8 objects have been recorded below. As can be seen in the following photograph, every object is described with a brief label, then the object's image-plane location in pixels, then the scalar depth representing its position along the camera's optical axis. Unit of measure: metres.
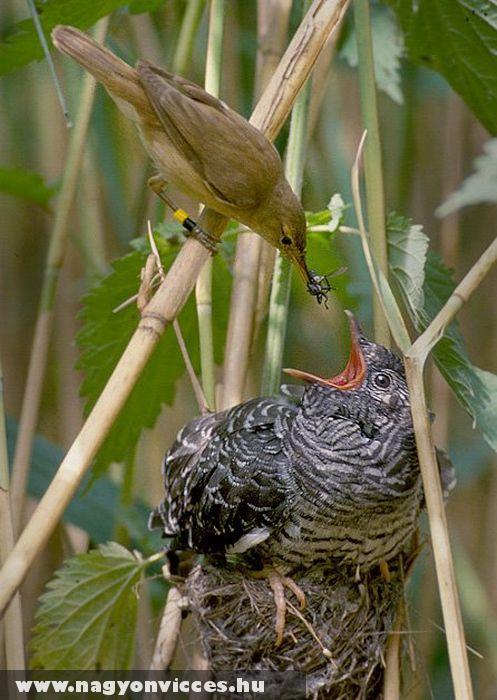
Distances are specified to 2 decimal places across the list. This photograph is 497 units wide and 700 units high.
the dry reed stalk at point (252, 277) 3.44
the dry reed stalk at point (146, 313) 3.25
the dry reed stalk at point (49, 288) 3.46
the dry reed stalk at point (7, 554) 3.32
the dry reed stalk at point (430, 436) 3.29
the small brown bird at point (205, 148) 3.39
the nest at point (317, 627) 3.42
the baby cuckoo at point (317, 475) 3.41
